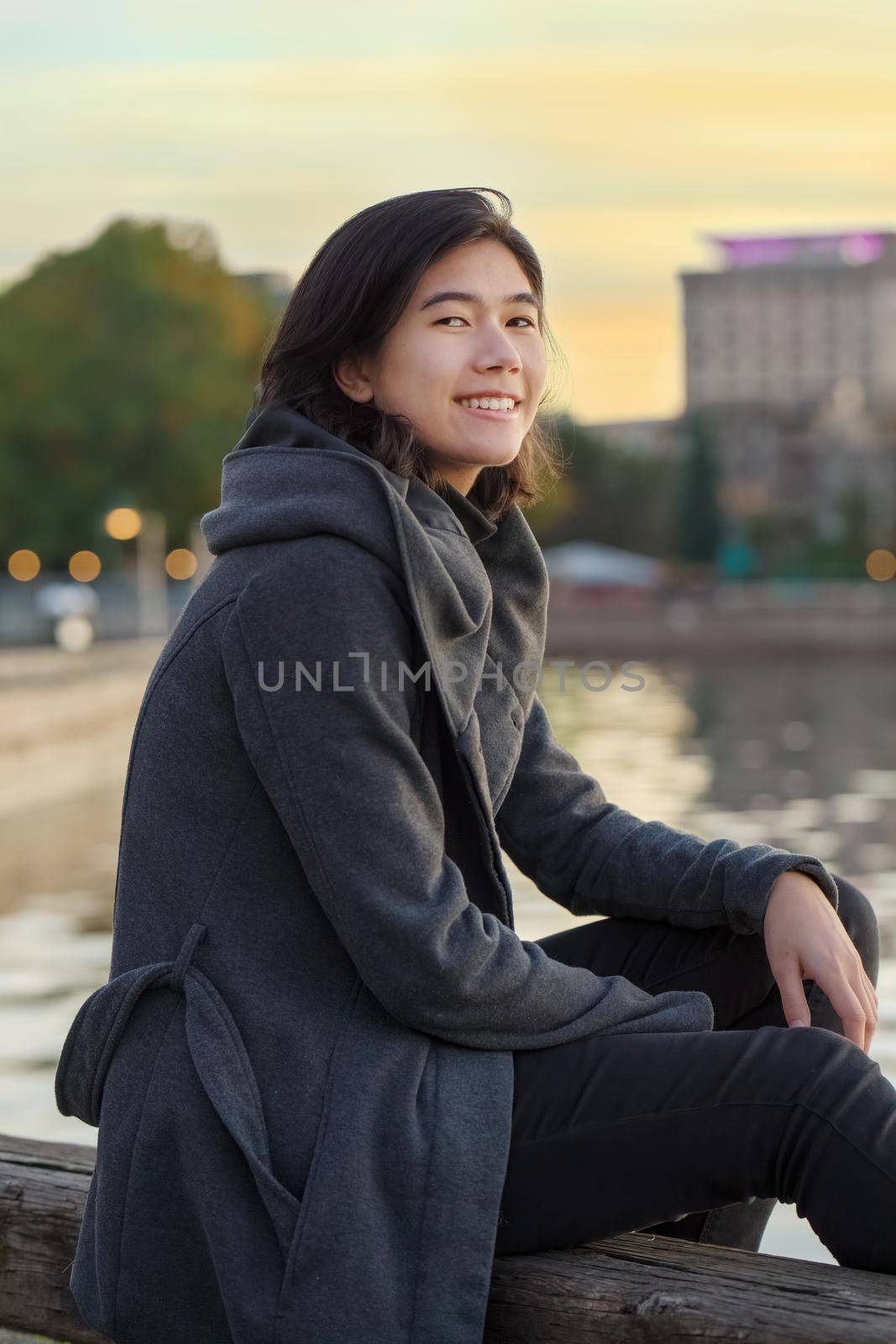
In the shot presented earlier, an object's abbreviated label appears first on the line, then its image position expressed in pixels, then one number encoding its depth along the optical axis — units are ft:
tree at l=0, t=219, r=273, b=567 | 112.98
